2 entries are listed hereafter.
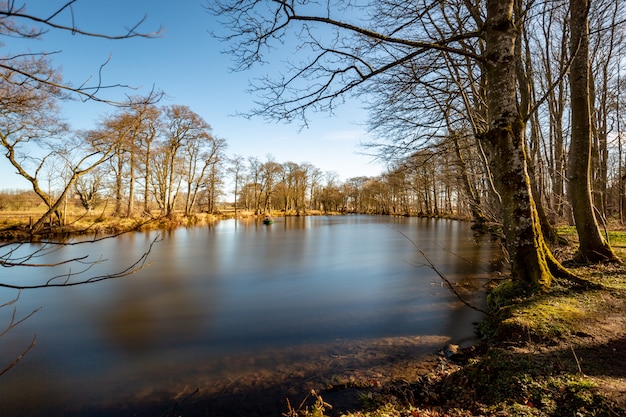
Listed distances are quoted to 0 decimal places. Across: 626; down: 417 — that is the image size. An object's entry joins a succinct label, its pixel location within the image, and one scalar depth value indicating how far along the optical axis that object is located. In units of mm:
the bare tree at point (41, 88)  1376
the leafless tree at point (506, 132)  4145
